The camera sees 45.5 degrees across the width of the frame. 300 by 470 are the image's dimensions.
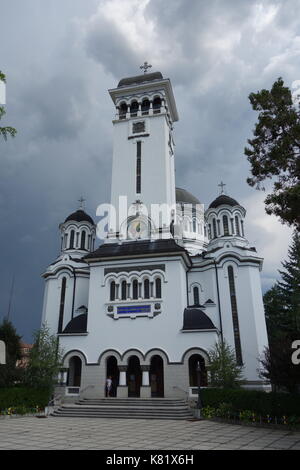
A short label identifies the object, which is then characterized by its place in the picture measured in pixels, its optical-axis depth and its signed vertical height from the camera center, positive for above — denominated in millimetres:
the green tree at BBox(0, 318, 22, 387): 17880 +1593
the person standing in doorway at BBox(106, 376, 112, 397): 21062 -209
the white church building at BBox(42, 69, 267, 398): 21438 +6299
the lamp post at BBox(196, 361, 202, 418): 16275 -968
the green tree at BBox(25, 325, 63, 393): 18938 +926
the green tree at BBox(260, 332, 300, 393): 13711 +454
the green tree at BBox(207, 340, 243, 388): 17859 +538
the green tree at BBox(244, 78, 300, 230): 11656 +7404
